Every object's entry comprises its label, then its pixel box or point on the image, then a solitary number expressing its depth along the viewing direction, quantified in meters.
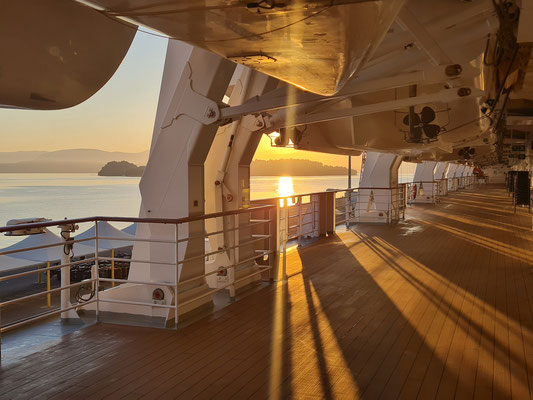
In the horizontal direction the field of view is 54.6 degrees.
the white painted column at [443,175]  18.35
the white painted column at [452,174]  23.37
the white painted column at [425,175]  14.98
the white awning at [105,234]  12.12
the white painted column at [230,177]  4.08
